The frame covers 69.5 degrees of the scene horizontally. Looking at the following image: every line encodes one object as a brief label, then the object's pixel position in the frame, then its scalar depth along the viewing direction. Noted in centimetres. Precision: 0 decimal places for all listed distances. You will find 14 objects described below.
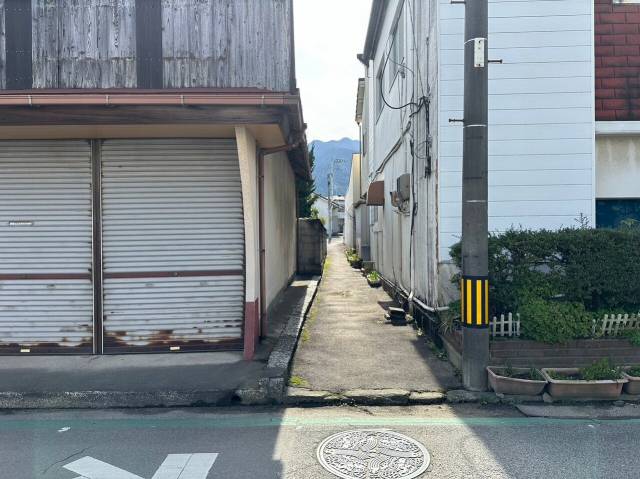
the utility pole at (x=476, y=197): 521
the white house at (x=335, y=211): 5576
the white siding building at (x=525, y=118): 682
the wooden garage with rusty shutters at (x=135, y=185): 610
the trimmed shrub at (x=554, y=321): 546
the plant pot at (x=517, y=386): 499
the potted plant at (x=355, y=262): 2170
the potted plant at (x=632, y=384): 502
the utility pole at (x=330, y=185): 4342
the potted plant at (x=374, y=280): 1468
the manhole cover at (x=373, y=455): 360
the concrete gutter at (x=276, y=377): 507
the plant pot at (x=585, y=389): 493
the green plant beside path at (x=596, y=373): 506
